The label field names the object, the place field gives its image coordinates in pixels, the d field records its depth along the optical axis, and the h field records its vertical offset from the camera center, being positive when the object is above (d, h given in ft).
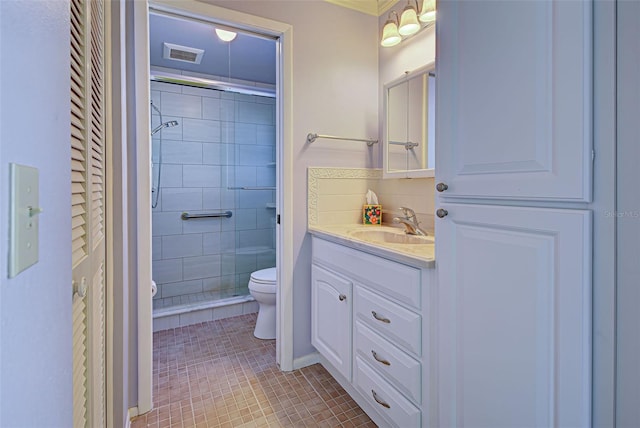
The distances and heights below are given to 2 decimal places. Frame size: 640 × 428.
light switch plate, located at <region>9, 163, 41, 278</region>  1.03 -0.04
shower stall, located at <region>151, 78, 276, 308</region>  10.01 +0.41
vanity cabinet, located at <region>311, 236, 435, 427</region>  4.05 -1.86
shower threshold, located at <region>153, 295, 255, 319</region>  8.79 -2.85
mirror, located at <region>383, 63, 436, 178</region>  6.00 +1.54
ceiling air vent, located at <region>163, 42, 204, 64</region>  8.66 +4.11
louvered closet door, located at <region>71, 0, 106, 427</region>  2.43 -0.06
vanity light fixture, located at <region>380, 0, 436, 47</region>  5.83 +3.40
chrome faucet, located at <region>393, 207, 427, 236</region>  5.99 -0.35
